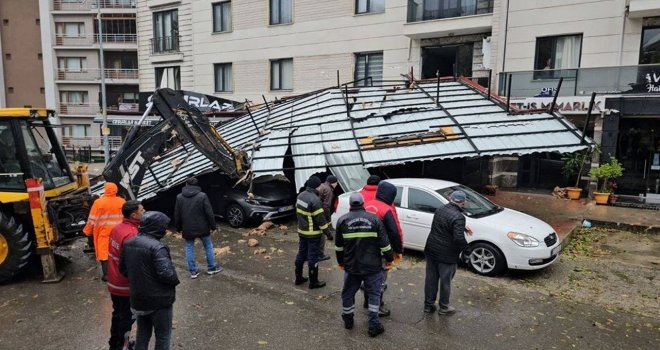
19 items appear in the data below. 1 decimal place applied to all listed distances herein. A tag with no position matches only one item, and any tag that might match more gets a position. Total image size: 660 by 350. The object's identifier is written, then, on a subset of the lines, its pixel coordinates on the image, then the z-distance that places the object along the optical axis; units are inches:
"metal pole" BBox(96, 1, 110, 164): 903.7
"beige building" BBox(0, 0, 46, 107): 1718.8
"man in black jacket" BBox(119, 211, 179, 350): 162.6
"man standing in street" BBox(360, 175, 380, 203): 253.6
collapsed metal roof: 402.6
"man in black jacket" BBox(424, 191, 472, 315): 222.1
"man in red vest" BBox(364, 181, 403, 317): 216.0
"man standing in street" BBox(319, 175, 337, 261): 341.7
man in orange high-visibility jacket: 242.1
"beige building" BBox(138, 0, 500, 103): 695.1
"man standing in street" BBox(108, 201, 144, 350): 179.5
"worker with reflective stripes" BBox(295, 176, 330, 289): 265.4
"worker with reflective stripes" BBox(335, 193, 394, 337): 204.5
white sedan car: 291.0
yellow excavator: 275.7
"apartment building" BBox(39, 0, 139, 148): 1662.2
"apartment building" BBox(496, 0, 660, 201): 535.8
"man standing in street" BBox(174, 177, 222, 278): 288.7
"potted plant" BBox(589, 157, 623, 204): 514.6
